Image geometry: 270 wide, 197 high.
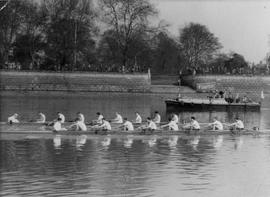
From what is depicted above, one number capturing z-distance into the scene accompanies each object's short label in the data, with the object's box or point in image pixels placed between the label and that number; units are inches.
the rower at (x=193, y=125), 1337.4
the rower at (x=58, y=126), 1265.1
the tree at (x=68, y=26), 3127.5
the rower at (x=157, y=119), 1452.3
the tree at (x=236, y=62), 4884.4
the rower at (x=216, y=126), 1373.0
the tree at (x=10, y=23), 2885.6
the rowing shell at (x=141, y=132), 1272.1
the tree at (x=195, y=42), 4402.1
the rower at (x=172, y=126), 1333.7
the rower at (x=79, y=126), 1286.9
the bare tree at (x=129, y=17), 3299.7
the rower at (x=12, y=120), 1372.9
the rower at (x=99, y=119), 1339.8
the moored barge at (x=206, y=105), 2348.7
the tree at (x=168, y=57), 4229.8
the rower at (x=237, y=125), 1380.4
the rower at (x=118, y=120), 1461.6
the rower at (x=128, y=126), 1312.7
